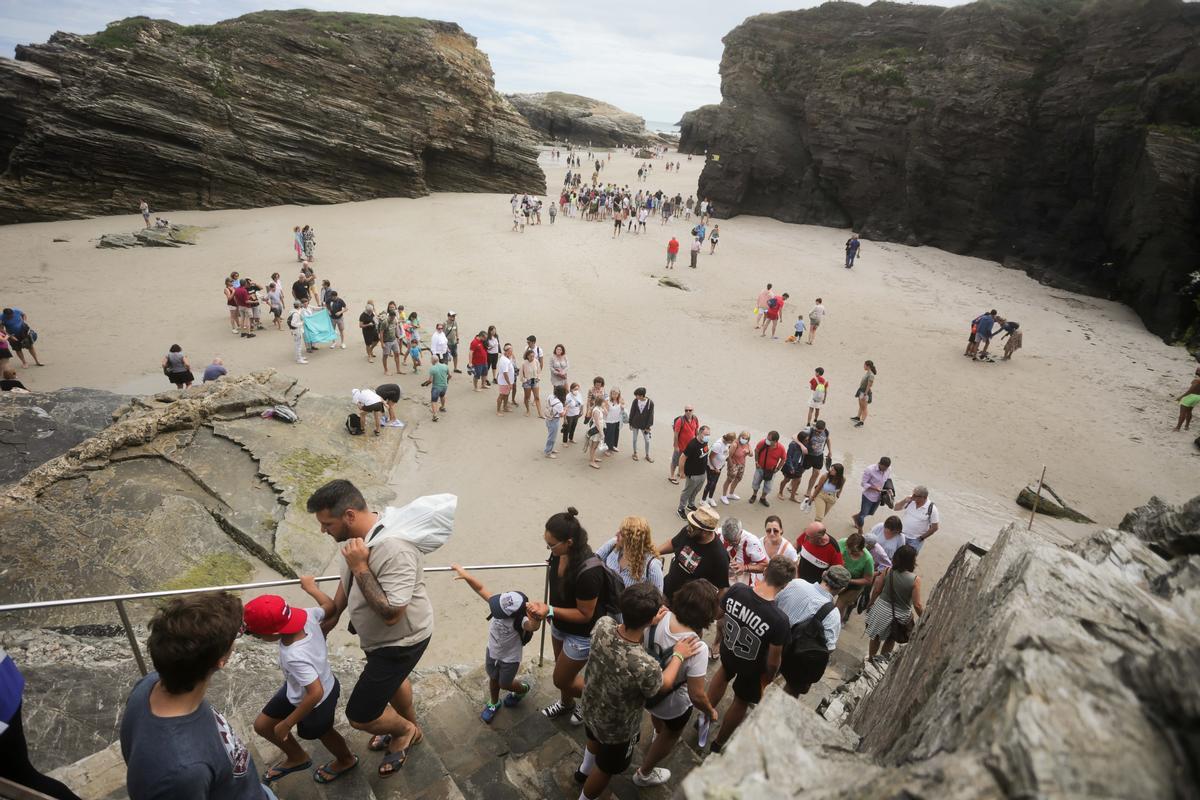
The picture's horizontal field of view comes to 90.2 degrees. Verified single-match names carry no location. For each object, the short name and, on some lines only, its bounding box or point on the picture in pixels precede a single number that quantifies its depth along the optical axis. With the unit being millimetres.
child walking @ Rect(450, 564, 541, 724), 4262
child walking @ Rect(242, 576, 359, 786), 3260
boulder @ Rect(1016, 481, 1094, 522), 11406
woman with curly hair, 4703
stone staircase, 3699
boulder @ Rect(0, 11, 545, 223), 27156
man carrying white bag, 3363
